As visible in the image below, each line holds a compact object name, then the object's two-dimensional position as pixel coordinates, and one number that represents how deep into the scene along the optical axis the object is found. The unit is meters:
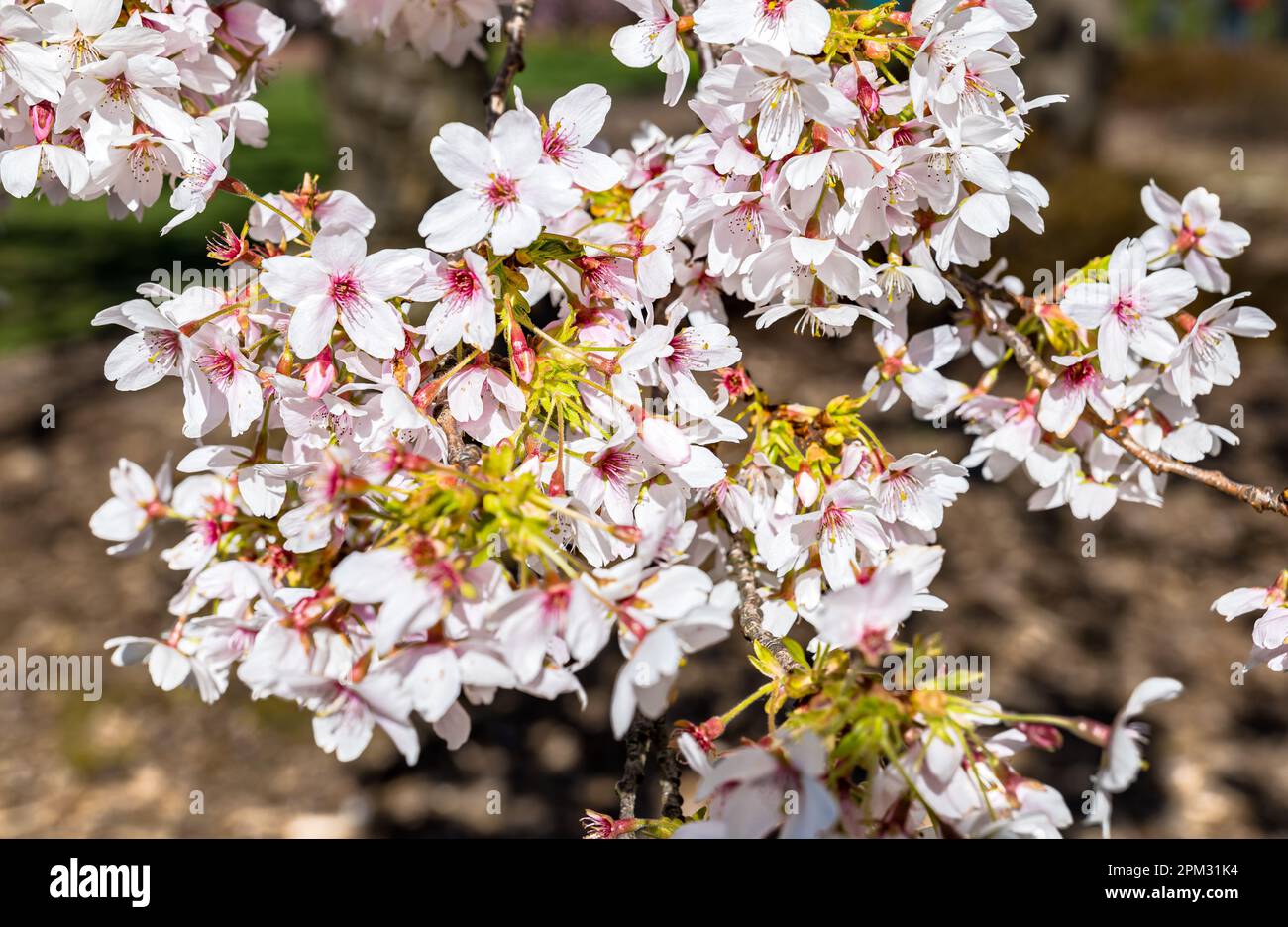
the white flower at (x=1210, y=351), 0.40
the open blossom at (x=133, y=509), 0.37
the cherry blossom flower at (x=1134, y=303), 0.38
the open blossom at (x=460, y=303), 0.33
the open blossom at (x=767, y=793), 0.30
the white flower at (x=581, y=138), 0.35
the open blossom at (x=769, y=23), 0.34
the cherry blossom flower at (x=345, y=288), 0.34
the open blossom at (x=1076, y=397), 0.39
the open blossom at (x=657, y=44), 0.37
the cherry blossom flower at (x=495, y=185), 0.33
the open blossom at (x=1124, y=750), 0.30
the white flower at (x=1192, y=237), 0.42
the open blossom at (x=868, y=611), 0.31
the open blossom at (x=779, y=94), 0.33
